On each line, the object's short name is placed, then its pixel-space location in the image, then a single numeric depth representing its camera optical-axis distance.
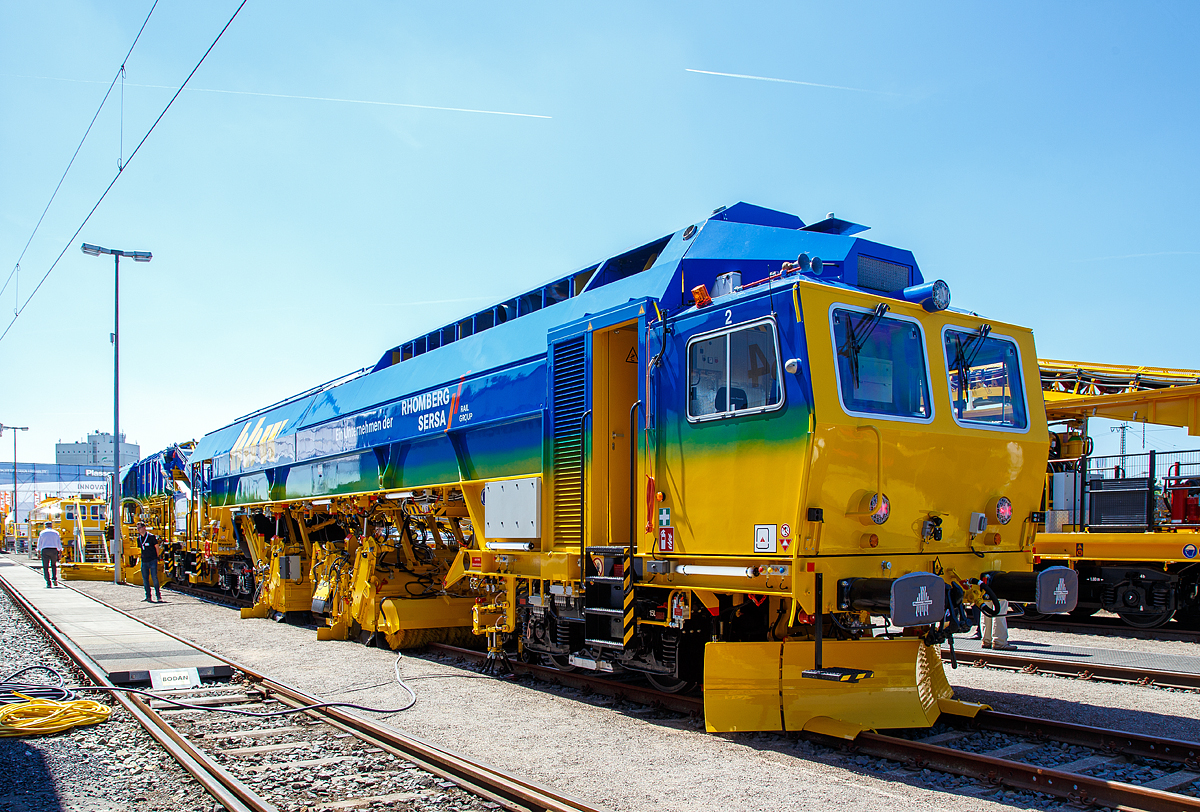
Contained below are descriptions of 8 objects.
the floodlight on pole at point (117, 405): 26.03
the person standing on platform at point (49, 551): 23.77
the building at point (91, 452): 112.04
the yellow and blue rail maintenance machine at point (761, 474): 6.07
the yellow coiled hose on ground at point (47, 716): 6.85
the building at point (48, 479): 100.38
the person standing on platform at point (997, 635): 11.28
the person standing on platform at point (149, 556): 19.88
